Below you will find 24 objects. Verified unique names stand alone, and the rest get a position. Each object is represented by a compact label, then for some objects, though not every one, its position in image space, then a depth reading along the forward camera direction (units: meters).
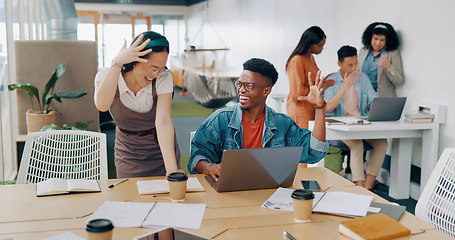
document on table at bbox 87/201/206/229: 1.68
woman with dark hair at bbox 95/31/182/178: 2.33
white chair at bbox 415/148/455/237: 2.28
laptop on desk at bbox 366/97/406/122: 4.09
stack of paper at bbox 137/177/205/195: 2.03
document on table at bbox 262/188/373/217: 1.84
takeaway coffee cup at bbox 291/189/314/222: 1.72
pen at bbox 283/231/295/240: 1.59
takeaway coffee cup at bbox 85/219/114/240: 1.38
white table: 4.04
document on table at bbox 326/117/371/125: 4.02
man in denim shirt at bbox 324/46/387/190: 4.37
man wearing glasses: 2.48
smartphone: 2.14
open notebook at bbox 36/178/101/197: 2.01
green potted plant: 4.53
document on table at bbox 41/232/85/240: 1.54
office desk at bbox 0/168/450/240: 1.62
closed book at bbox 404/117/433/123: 4.13
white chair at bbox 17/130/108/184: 2.51
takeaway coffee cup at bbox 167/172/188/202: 1.91
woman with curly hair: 4.61
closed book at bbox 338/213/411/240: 1.55
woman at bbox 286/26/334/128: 4.06
